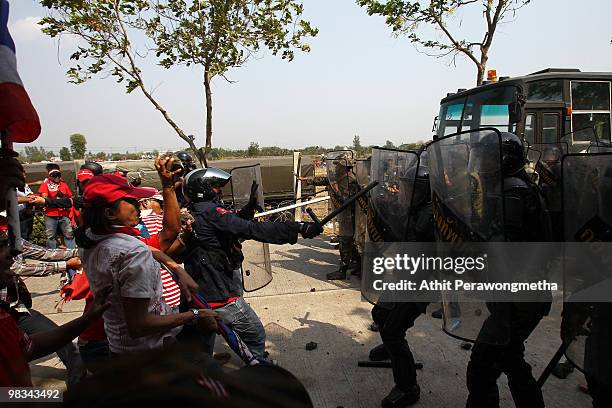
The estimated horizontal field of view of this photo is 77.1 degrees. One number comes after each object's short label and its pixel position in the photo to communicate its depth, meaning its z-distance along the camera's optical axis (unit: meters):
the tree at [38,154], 39.38
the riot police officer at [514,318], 2.07
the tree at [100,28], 6.23
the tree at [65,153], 43.09
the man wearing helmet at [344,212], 5.90
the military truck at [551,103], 6.43
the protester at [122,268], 1.74
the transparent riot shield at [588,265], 1.86
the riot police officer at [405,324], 2.72
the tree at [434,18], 9.20
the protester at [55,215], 6.91
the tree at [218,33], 6.98
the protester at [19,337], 1.29
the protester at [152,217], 3.24
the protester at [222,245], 2.57
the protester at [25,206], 4.64
